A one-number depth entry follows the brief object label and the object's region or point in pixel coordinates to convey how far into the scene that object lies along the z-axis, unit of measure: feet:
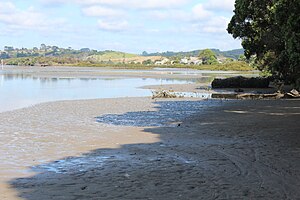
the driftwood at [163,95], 100.83
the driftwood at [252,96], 94.22
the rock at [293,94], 92.43
